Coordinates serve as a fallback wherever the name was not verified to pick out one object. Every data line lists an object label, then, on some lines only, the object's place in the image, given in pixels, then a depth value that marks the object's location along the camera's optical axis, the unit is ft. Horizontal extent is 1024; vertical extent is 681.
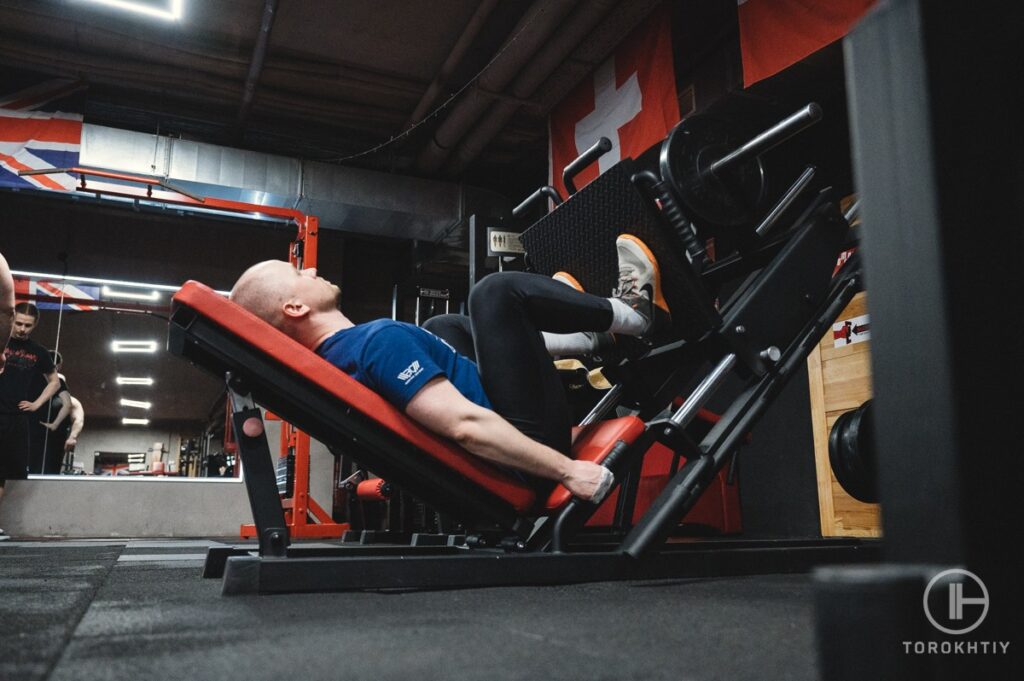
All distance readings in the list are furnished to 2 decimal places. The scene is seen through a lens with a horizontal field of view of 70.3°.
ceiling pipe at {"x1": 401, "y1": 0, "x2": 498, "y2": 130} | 14.82
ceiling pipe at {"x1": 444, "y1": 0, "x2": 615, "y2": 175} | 14.05
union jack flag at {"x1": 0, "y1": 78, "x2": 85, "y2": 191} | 16.22
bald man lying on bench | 4.89
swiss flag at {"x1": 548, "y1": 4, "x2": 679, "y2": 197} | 12.89
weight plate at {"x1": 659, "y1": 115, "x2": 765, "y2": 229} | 6.32
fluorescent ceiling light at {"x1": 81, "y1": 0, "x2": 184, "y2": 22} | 14.17
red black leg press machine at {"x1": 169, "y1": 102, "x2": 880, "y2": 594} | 4.59
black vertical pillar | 1.25
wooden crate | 11.39
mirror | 20.02
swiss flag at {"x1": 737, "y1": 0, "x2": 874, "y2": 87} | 9.84
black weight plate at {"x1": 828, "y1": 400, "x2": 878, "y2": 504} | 6.71
